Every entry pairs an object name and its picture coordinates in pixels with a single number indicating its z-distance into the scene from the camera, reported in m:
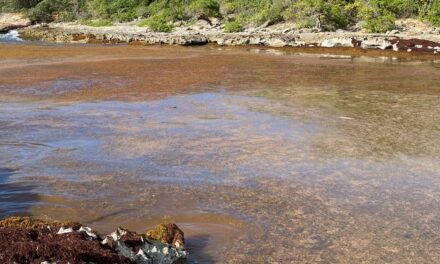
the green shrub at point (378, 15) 29.09
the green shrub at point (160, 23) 38.98
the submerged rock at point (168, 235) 4.52
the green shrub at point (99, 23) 48.20
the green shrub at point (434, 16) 28.59
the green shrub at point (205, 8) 39.53
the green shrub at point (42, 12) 57.75
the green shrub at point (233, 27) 35.00
